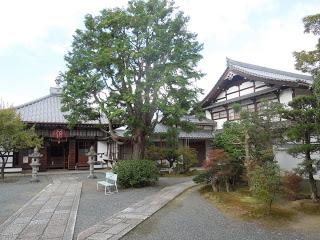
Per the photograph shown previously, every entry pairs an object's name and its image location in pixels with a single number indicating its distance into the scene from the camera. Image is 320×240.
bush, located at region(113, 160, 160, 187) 13.95
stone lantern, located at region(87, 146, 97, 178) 19.25
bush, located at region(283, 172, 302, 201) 10.77
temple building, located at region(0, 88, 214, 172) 23.34
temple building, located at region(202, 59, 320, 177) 17.47
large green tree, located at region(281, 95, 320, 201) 9.64
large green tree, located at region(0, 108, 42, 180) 17.05
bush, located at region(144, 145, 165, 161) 21.30
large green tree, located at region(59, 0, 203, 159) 13.57
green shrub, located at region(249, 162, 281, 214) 8.54
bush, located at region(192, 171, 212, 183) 13.55
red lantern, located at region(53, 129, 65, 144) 24.03
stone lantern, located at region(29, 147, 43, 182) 17.74
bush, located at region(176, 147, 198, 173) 21.26
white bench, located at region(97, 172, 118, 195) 12.80
